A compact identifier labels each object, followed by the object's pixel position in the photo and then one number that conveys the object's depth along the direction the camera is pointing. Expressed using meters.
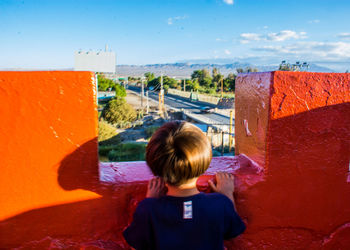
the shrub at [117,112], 20.12
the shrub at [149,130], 16.82
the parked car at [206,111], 25.96
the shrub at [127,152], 10.65
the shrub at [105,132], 13.34
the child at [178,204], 1.01
